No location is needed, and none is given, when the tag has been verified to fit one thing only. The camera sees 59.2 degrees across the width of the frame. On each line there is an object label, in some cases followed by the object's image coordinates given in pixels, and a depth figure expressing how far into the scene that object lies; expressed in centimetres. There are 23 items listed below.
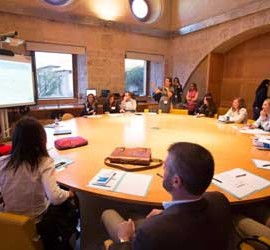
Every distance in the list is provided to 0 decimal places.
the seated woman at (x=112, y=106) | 572
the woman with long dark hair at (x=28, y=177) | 144
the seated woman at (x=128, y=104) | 541
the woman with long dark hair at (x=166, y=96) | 548
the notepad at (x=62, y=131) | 295
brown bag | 187
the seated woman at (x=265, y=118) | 332
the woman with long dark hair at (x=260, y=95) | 549
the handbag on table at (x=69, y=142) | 233
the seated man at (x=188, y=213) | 80
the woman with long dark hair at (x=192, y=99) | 630
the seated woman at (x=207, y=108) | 550
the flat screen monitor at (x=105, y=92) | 643
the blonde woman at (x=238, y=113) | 394
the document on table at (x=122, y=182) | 149
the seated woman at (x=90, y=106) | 536
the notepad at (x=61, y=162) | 185
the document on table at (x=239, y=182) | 148
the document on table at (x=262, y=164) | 192
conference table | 150
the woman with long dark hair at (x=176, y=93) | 658
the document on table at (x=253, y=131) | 308
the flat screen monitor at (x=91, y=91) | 611
